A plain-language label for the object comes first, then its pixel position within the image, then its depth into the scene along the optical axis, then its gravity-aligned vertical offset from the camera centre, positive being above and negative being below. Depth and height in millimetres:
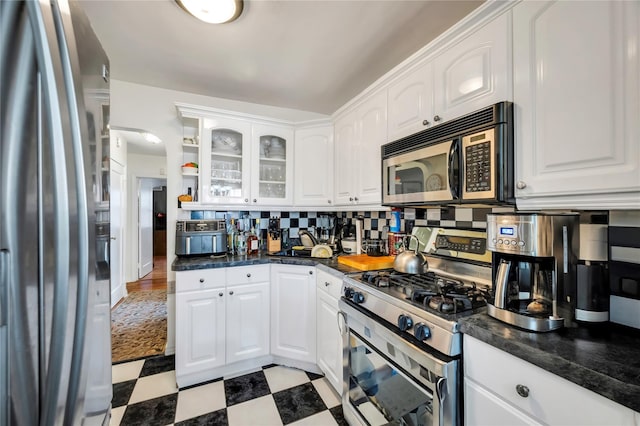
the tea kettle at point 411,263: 1530 -297
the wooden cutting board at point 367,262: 1791 -345
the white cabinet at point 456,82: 1164 +669
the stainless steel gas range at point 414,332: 1012 -543
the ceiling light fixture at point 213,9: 1380 +1087
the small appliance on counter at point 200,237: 2141 -202
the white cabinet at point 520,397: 687 -539
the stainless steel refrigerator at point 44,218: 419 -9
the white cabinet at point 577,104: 820 +375
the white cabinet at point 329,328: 1790 -824
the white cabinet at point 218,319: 1908 -802
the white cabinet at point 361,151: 1911 +491
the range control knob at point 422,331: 1066 -481
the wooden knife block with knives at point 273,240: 2439 -253
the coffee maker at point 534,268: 933 -211
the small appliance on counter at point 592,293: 921 -284
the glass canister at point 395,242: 1968 -223
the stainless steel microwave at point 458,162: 1120 +248
